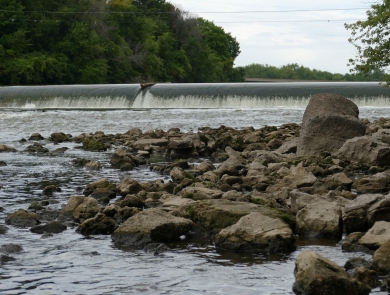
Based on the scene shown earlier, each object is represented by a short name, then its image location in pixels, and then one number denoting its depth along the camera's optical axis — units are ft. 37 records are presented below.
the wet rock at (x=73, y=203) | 43.87
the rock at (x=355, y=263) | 30.83
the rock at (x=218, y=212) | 38.25
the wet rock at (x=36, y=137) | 104.59
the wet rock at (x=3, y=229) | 39.01
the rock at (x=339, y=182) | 49.55
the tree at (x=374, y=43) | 101.48
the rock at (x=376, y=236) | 33.42
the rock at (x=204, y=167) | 62.11
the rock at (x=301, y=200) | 40.65
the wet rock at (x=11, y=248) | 34.96
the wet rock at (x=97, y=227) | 39.15
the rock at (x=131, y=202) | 44.08
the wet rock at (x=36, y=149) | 84.77
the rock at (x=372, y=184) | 49.94
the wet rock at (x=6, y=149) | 86.08
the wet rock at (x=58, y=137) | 101.75
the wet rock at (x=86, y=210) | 41.79
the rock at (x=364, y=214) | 37.07
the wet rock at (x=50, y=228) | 39.40
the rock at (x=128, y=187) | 49.66
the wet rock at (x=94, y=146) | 88.57
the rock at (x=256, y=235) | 34.72
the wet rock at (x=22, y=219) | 41.30
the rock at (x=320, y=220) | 37.56
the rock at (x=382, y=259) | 30.36
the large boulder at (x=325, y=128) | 68.08
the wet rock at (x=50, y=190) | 52.47
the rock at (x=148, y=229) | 36.59
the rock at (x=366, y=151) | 61.90
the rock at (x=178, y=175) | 56.13
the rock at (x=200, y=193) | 44.50
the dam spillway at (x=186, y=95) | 181.03
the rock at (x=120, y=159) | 70.16
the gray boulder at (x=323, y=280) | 26.84
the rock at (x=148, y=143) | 85.78
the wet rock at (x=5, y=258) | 33.39
